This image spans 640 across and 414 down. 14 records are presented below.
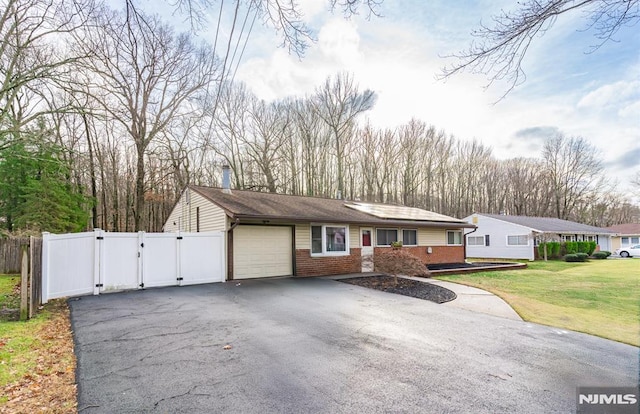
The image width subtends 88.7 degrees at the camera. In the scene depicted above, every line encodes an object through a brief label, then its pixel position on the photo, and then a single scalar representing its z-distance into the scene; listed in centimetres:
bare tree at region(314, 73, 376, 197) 2653
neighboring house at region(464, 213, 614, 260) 2659
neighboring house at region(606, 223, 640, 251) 3694
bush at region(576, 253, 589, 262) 2509
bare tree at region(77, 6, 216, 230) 1532
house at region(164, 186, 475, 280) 1188
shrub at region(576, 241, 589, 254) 2828
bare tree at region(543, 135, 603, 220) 4131
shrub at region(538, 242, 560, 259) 2684
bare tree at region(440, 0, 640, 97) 359
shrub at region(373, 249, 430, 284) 1175
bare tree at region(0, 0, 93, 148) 760
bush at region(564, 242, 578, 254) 2756
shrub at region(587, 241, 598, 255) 2911
